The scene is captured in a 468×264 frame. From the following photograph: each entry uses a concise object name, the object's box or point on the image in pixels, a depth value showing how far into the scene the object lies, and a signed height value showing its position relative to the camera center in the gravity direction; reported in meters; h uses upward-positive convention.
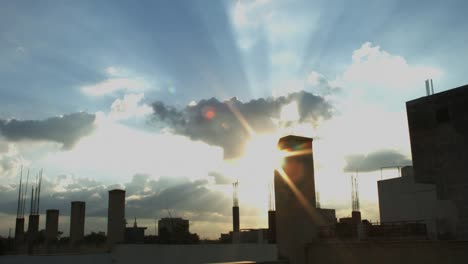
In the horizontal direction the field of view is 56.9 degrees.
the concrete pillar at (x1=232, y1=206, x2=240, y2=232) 59.78 +0.55
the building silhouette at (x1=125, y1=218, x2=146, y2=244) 36.59 -0.70
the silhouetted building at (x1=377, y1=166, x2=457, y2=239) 35.00 +1.57
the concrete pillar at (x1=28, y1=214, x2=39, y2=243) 41.72 +0.05
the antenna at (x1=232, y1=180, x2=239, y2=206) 62.53 +3.13
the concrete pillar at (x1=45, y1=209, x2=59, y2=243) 39.00 +0.19
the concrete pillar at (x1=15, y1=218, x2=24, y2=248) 44.81 -0.12
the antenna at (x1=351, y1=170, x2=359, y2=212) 52.34 +1.92
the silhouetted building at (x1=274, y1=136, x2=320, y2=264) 15.76 +0.70
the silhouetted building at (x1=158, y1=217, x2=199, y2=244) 54.03 -0.62
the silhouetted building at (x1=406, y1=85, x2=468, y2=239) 22.27 +3.91
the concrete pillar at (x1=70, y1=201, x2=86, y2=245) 35.12 +0.48
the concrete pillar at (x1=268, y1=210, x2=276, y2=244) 39.65 -0.46
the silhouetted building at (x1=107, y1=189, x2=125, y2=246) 27.73 +0.67
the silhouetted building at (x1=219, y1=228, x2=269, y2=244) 42.69 -1.36
